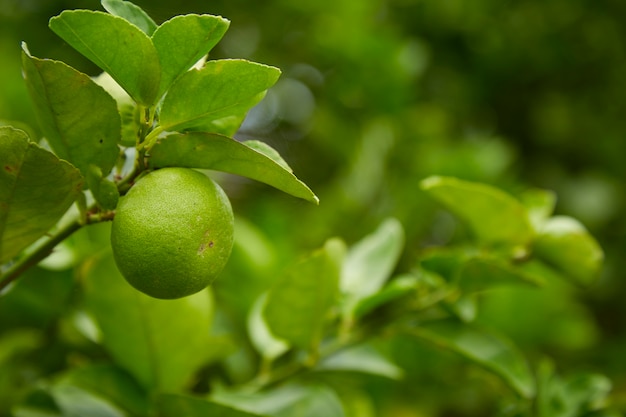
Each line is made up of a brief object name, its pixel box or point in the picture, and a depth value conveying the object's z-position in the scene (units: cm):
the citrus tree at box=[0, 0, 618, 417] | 56
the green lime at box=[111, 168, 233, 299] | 56
